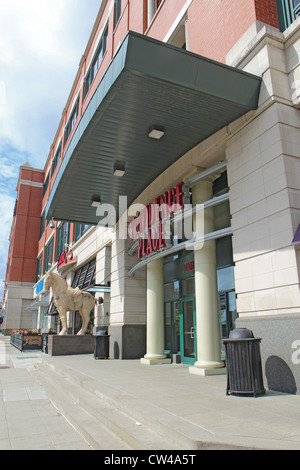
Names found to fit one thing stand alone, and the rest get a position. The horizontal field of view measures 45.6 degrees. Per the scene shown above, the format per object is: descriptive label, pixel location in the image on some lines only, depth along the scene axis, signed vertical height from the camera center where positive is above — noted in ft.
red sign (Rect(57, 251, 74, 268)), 84.39 +18.54
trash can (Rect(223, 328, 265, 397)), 20.79 -1.72
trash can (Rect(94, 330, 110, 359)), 48.32 -1.28
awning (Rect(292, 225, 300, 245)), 21.95 +5.79
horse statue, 60.39 +6.17
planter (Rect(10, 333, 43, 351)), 71.67 -1.06
